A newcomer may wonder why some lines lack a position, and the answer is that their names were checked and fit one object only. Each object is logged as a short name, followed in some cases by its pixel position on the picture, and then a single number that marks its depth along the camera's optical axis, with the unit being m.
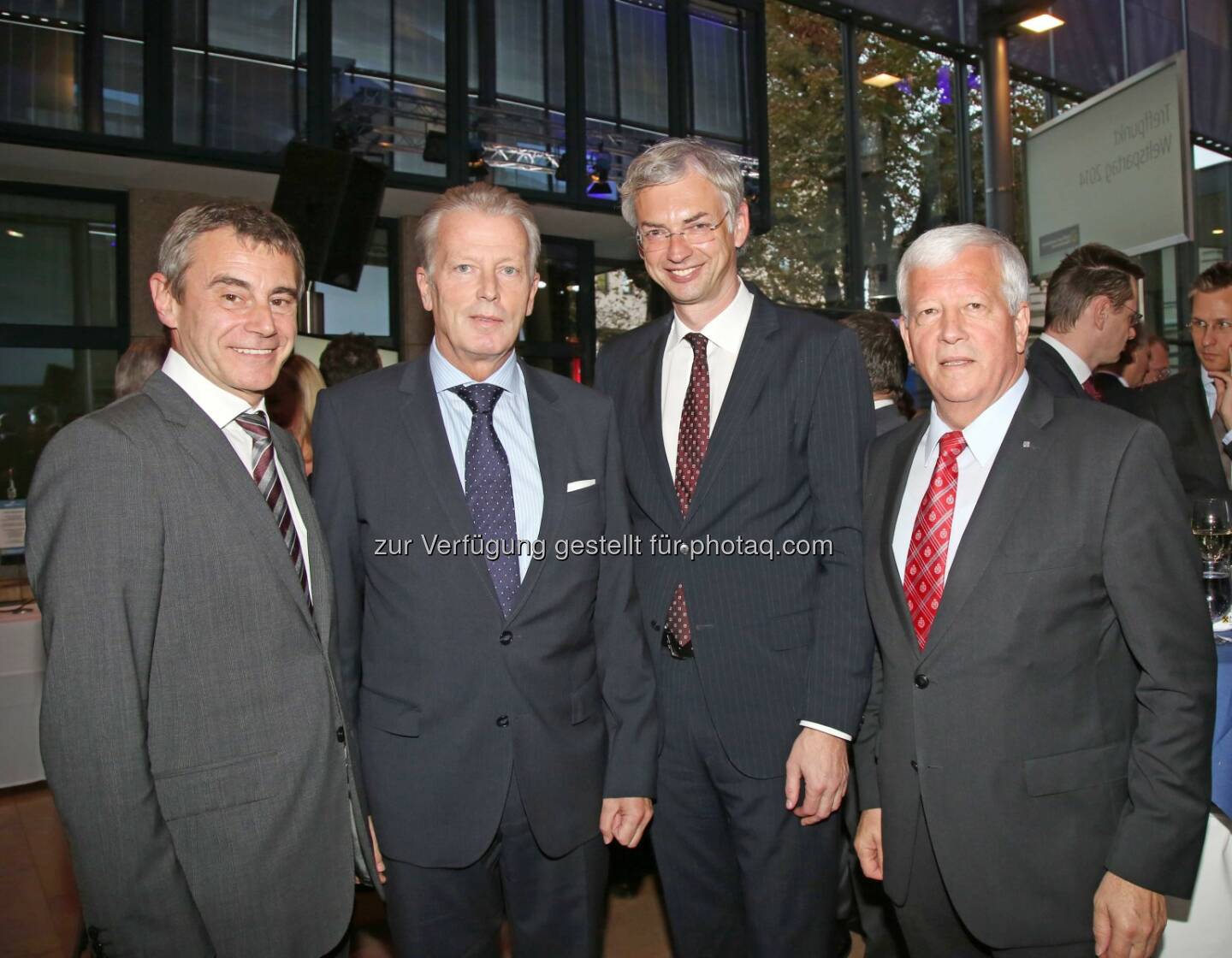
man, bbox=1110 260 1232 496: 3.65
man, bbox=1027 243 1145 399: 3.88
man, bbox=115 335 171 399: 3.26
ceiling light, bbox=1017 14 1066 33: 8.02
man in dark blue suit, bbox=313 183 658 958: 1.73
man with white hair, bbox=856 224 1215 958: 1.47
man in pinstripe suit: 1.89
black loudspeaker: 4.54
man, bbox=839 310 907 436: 3.44
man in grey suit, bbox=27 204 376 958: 1.31
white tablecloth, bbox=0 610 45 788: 4.09
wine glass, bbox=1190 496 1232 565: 2.59
